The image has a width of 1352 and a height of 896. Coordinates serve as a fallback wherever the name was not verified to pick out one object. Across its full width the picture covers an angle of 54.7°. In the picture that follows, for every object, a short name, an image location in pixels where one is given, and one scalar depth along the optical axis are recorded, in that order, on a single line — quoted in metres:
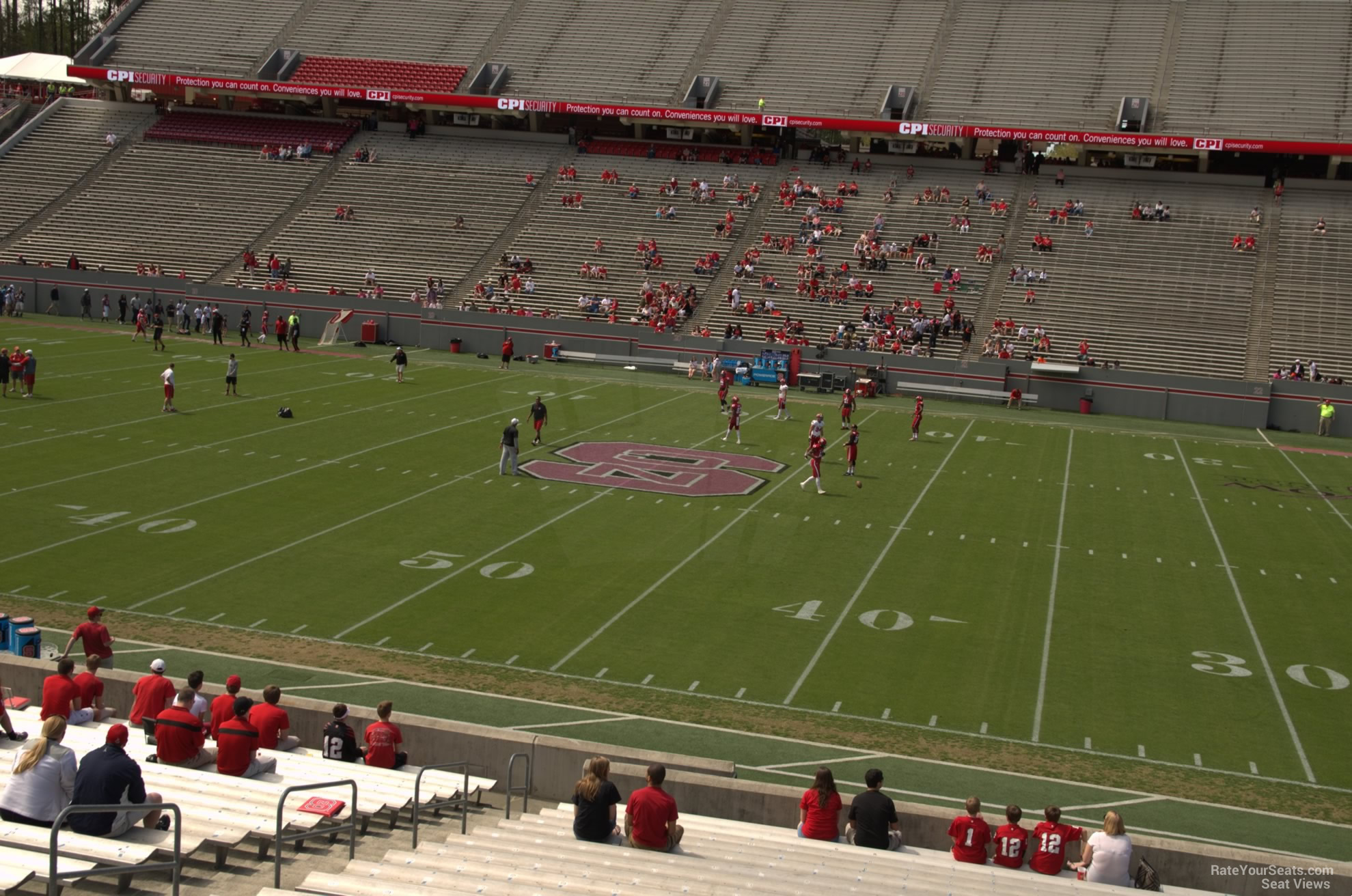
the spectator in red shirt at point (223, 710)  10.73
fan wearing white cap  11.47
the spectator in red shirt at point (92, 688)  11.53
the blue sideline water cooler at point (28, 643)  14.30
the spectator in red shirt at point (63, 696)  11.13
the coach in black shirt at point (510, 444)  26.66
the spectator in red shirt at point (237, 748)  10.14
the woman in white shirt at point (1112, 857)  9.60
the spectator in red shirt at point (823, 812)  10.12
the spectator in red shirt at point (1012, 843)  10.02
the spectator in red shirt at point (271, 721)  11.16
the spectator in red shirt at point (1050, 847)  9.97
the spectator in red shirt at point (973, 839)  10.04
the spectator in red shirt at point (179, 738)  10.20
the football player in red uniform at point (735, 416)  32.00
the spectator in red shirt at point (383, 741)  11.16
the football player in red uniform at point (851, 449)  28.48
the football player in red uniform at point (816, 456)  26.88
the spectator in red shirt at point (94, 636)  13.42
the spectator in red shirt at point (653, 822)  9.24
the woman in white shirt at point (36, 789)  8.15
